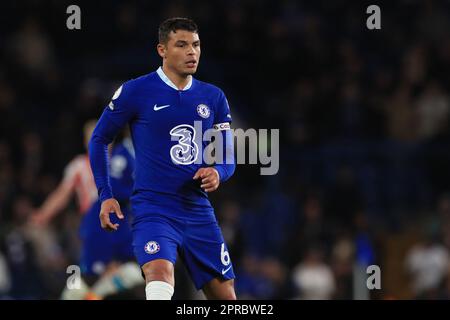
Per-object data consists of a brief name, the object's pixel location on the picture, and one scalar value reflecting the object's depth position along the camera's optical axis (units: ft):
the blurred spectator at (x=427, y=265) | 77.25
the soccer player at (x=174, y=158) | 42.04
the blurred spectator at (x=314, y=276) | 78.38
